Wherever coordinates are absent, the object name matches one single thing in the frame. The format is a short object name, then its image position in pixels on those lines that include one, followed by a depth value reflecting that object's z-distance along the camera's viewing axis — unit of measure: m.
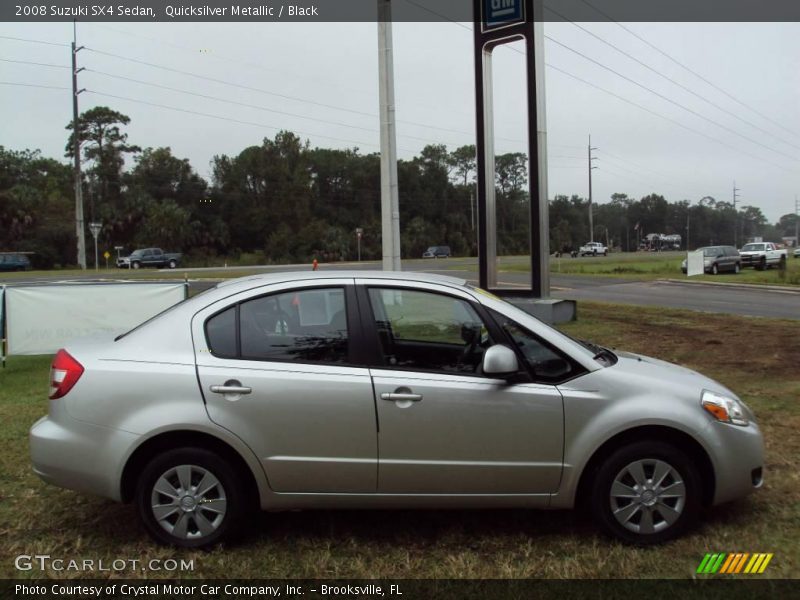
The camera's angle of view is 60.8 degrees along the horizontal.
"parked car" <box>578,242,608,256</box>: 77.00
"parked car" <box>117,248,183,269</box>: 50.56
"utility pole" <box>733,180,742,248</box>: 136.40
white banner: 9.20
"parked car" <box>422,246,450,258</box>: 71.19
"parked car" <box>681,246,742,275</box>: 35.06
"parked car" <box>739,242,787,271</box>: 38.03
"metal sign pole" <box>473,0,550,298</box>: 12.56
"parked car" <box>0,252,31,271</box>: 48.12
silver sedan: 3.73
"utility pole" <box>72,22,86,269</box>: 48.78
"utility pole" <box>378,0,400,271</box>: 13.16
